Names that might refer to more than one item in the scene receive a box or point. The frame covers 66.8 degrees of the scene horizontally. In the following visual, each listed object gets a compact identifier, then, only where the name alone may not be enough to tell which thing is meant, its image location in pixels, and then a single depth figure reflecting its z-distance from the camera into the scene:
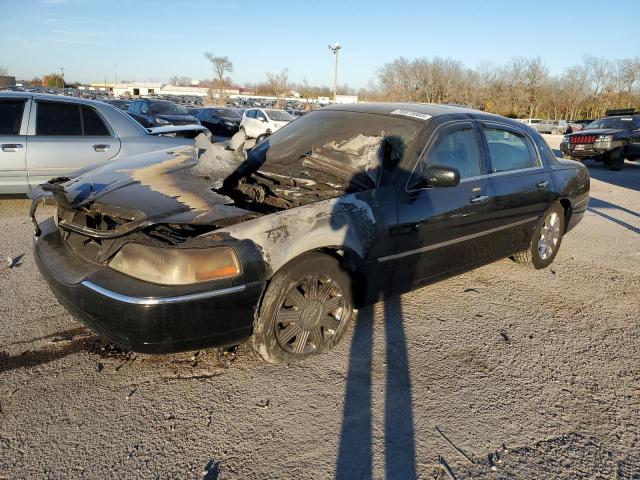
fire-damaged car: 2.58
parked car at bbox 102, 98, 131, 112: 23.15
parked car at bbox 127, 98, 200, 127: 18.18
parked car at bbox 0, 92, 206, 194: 5.88
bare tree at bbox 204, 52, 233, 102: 72.00
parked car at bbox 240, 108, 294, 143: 19.66
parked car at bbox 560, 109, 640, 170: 14.79
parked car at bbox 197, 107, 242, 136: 22.77
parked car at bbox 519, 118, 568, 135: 34.66
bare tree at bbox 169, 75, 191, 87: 123.05
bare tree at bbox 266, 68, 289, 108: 66.61
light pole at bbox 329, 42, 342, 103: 36.92
